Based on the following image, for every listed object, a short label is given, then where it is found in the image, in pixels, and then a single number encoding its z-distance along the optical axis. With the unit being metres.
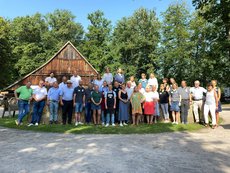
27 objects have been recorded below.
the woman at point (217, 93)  7.11
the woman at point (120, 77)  7.79
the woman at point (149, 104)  7.27
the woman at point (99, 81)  7.66
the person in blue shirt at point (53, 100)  7.21
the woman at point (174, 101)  7.37
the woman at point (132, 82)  7.66
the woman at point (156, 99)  7.43
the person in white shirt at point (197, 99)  7.57
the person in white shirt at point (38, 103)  7.21
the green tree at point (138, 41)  28.27
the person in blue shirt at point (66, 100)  7.23
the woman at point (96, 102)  7.07
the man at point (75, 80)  8.05
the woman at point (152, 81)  7.79
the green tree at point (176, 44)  24.86
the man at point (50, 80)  8.12
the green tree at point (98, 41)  28.09
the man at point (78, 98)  7.16
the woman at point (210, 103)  6.97
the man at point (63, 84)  7.40
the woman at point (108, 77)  7.92
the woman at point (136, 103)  7.16
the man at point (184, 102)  7.38
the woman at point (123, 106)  7.13
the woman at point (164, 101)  7.56
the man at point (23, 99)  7.20
